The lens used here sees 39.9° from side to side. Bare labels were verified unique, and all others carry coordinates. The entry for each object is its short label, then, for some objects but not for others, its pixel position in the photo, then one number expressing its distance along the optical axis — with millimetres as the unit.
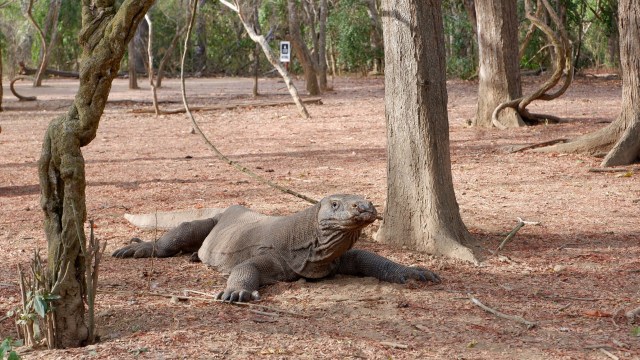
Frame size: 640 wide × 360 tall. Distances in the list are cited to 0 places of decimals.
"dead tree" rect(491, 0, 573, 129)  11281
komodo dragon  5168
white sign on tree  21359
